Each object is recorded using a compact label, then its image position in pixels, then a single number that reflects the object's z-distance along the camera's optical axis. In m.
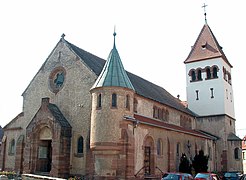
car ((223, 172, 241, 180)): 29.38
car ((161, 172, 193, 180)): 19.92
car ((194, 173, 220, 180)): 21.78
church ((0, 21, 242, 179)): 23.92
